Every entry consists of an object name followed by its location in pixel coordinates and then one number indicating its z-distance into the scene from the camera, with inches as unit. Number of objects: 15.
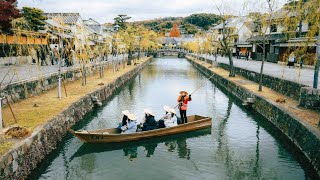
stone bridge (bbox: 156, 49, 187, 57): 4002.5
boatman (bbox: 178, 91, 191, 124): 617.3
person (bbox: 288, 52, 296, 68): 1476.0
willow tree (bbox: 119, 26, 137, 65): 2021.4
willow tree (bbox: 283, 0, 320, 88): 440.3
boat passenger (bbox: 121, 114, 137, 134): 550.9
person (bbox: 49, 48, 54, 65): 1386.9
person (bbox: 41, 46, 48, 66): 1323.1
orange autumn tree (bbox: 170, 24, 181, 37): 6530.5
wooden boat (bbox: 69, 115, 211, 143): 514.3
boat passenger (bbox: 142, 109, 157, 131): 566.9
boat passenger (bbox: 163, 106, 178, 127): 595.5
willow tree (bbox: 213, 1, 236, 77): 1313.9
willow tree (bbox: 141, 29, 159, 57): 2770.7
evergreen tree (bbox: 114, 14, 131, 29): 3831.2
